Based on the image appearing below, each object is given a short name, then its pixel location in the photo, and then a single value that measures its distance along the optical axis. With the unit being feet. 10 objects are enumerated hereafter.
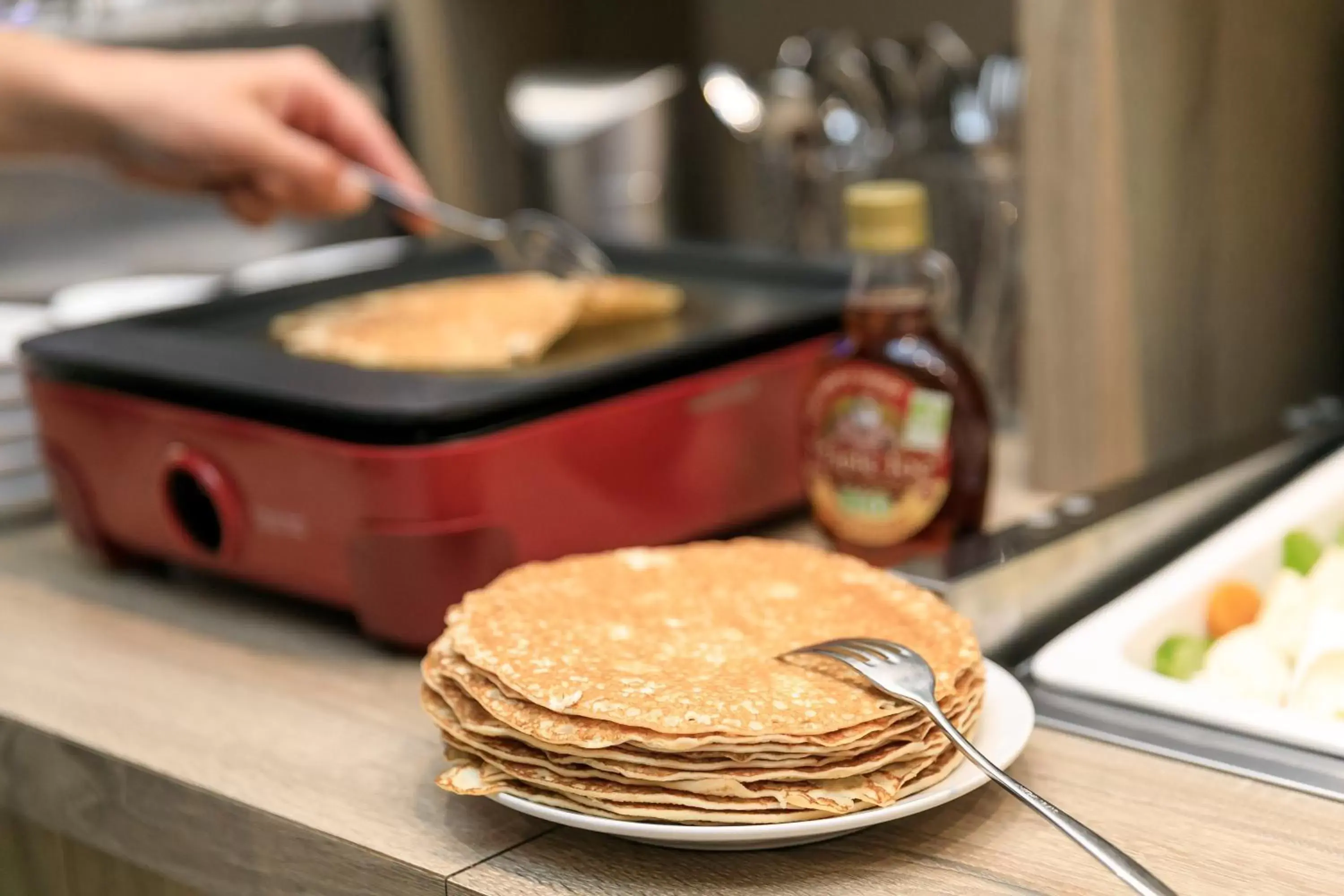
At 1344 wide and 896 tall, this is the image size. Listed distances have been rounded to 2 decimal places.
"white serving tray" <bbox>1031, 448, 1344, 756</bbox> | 2.58
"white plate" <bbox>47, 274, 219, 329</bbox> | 4.50
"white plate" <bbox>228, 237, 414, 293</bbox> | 5.69
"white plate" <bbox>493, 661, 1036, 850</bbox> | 2.16
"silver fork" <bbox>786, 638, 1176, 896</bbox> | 1.97
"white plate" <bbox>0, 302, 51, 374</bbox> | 4.29
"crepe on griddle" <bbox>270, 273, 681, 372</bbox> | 3.69
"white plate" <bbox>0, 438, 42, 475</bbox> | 4.28
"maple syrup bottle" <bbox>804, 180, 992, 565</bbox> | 3.35
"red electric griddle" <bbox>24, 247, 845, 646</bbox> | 3.09
